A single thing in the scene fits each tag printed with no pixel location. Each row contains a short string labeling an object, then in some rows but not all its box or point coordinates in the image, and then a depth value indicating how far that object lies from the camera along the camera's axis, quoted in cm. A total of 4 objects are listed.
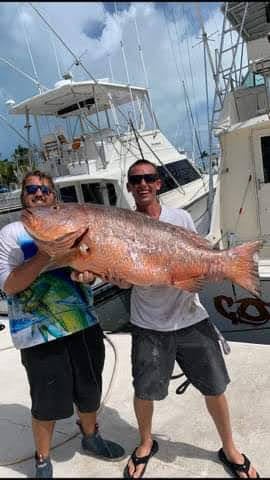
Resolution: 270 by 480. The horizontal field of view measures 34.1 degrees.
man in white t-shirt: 229
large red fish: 204
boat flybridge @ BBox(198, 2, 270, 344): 538
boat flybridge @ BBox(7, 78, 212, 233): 950
